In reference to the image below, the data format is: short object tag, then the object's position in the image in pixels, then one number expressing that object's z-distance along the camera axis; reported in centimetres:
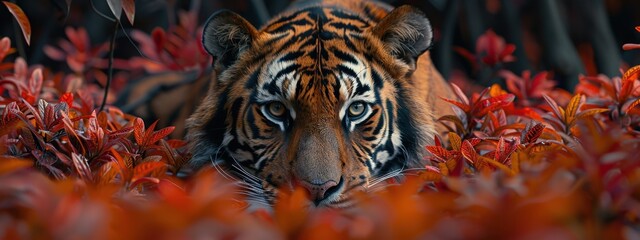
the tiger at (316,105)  559
